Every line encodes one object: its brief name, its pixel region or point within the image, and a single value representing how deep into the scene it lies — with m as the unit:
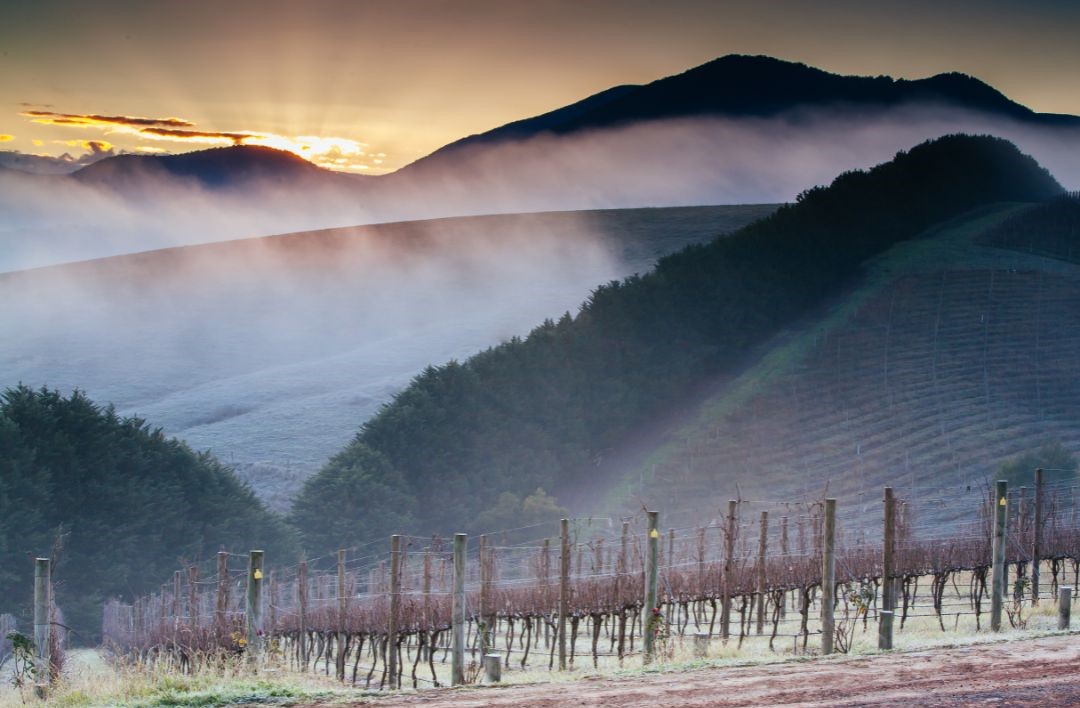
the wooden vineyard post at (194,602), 22.86
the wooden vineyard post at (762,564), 19.95
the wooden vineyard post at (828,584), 14.55
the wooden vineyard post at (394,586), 17.37
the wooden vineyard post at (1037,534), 20.30
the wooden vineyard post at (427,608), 21.95
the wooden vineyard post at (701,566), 25.11
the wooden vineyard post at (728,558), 18.91
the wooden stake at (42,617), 13.16
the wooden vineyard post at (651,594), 14.55
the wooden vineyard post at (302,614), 25.44
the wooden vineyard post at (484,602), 18.14
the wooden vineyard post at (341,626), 21.52
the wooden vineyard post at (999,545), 16.84
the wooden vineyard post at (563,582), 17.66
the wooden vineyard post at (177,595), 26.21
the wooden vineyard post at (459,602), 14.08
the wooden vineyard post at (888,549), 16.19
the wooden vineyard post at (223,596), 21.48
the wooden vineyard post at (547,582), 23.33
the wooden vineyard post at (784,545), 28.06
